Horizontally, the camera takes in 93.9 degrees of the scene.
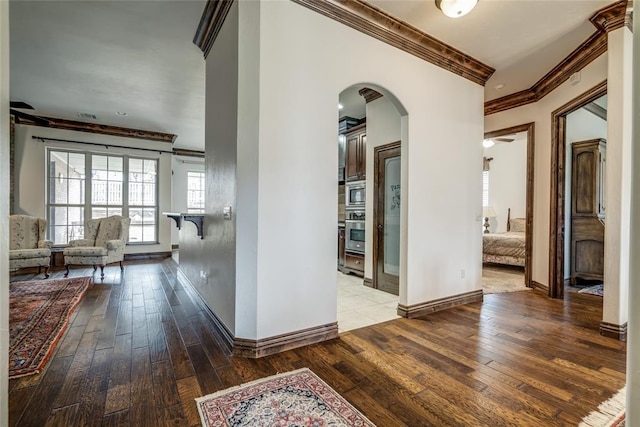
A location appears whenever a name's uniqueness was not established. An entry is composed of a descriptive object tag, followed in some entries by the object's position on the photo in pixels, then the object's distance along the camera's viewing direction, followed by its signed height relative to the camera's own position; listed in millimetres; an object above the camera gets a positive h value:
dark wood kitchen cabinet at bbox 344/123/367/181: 5098 +1058
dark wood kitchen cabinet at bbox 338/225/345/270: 5586 -585
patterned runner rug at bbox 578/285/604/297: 4258 -1107
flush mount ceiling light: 2518 +1778
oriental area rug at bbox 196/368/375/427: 1578 -1100
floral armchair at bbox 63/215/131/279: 5059 -604
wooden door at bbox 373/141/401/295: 4156 -67
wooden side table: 6129 -955
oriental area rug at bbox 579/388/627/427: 1584 -1101
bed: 5773 -688
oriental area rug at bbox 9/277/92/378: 2194 -1085
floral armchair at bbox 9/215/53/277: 4773 -568
